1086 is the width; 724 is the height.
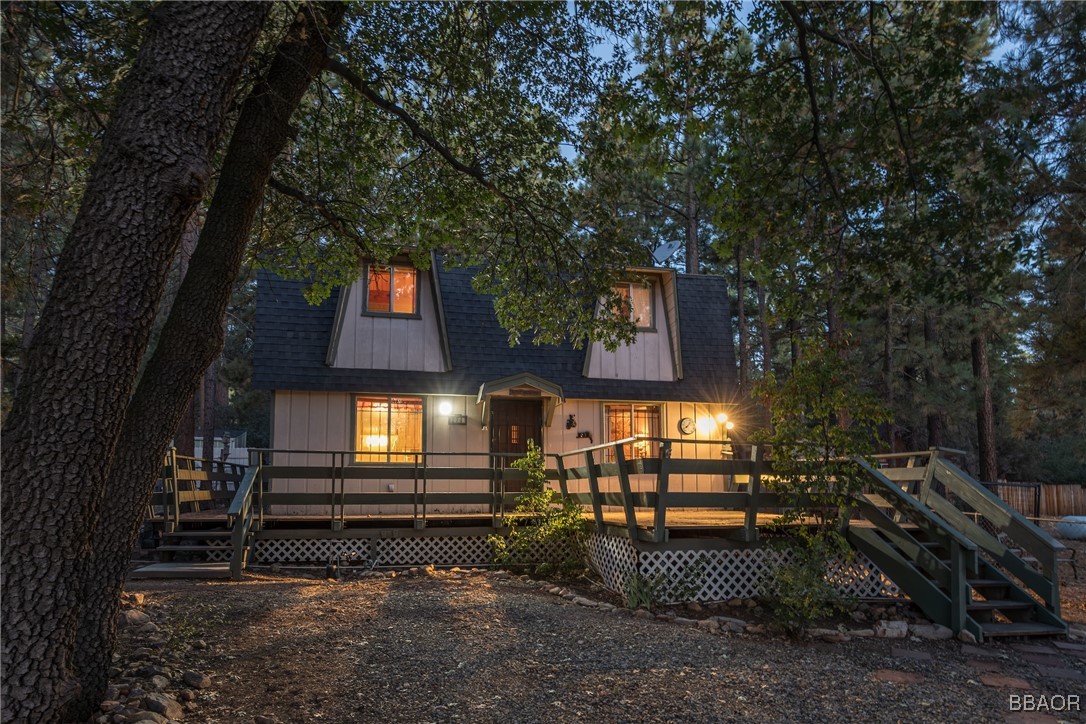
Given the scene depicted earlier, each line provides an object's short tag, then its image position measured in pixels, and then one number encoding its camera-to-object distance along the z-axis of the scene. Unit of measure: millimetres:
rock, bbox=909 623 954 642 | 7453
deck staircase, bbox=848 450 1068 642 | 7657
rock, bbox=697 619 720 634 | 7145
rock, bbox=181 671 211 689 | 4742
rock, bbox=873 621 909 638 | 7382
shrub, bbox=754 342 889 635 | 7547
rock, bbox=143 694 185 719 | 4141
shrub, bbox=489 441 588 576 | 9961
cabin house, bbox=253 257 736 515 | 13297
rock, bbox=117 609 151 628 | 5723
